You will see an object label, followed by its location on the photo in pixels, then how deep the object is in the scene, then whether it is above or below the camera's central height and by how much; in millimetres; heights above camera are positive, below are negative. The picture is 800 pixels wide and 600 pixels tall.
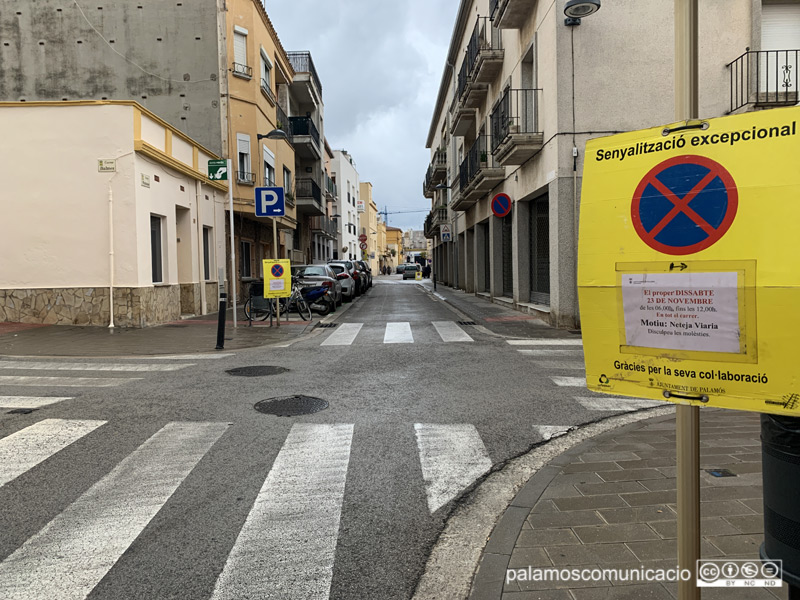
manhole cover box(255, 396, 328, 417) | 5910 -1311
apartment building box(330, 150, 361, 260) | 59719 +8721
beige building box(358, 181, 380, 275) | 82500 +8706
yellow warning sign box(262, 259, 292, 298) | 13656 +95
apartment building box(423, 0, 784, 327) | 12219 +4163
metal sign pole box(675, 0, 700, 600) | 1961 -563
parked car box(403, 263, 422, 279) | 58803 +920
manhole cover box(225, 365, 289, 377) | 7948 -1249
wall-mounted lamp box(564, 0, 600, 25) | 9469 +4478
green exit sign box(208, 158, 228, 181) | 14500 +2925
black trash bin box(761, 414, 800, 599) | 1839 -705
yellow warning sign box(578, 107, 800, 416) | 1696 +40
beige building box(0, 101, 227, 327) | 12867 +1589
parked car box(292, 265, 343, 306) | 17425 +143
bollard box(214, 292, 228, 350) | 10297 -718
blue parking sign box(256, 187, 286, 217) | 13312 +1850
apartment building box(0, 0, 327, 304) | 20375 +7927
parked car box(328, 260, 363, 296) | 25234 +424
